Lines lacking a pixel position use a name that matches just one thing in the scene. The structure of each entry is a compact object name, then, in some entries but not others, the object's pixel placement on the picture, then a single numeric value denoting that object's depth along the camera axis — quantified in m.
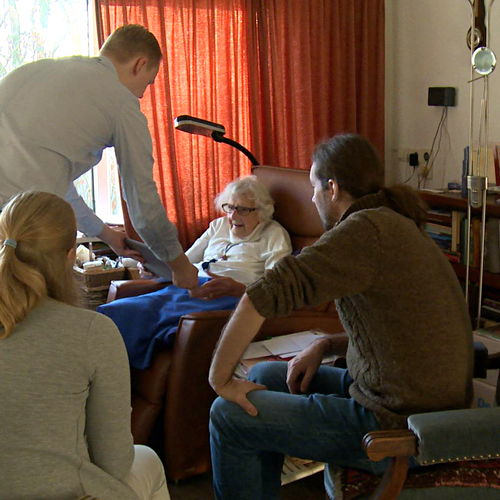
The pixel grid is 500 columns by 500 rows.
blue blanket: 2.34
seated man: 1.38
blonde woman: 1.13
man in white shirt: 2.08
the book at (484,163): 2.85
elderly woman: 2.37
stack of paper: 2.15
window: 3.22
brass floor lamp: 2.58
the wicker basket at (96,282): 3.28
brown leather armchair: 2.19
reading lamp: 2.89
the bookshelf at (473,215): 2.87
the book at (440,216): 3.10
